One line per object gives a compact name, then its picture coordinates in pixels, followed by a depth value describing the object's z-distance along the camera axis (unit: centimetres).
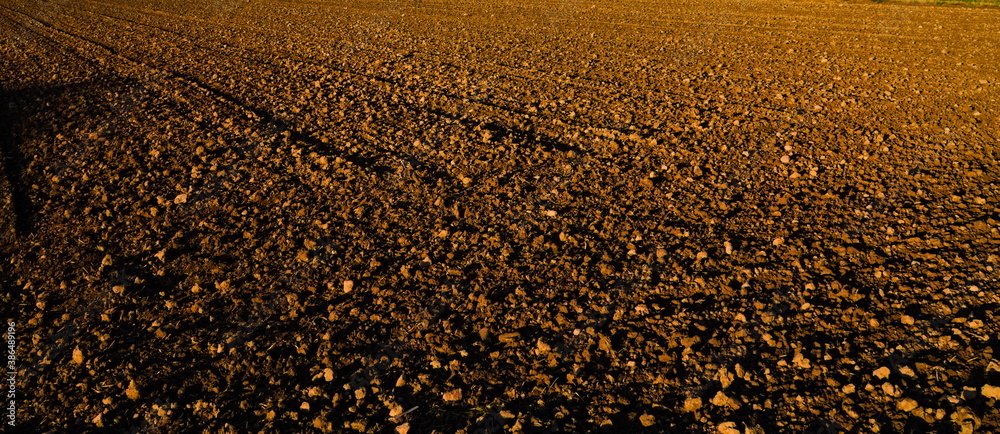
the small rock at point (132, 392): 337
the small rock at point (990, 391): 310
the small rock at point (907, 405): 305
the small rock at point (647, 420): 312
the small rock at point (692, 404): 319
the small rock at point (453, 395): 330
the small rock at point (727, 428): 302
